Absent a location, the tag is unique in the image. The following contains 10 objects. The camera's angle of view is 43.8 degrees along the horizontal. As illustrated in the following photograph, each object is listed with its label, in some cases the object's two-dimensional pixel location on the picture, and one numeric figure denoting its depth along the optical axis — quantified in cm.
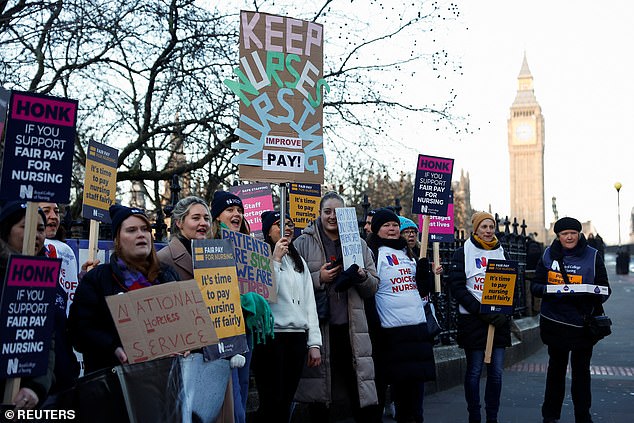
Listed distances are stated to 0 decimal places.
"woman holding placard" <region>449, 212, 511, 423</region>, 688
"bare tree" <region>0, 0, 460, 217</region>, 1254
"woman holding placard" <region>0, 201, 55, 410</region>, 337
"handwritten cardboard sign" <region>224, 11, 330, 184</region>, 657
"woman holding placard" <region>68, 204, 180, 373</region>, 388
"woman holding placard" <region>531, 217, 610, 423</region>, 689
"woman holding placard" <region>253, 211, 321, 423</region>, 561
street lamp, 4431
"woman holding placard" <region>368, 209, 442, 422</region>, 623
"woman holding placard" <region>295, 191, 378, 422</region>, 593
